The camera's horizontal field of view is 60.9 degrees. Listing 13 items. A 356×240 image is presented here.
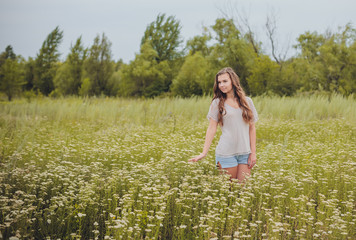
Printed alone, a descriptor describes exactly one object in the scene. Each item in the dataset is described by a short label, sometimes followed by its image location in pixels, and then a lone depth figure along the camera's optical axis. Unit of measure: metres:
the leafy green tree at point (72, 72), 27.98
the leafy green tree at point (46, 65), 32.09
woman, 4.05
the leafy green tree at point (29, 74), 35.62
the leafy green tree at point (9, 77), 24.28
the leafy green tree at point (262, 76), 17.60
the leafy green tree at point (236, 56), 18.50
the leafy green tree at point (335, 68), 17.55
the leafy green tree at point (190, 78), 23.67
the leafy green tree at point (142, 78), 27.56
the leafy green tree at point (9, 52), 45.14
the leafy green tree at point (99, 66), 26.17
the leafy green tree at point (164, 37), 30.58
